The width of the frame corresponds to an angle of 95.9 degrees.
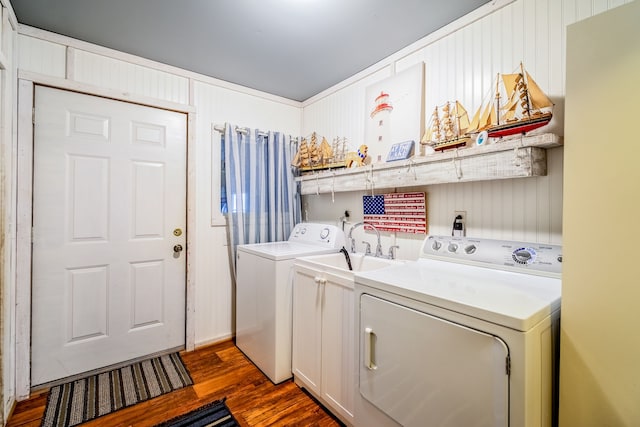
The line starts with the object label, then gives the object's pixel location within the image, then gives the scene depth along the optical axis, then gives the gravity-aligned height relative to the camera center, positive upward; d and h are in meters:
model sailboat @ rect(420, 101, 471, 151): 1.67 +0.53
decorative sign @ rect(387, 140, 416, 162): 1.96 +0.44
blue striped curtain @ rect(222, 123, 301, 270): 2.60 +0.26
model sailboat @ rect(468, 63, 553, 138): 1.33 +0.53
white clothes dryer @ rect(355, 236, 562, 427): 0.88 -0.44
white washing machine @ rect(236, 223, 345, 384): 2.04 -0.62
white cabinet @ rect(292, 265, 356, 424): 1.60 -0.75
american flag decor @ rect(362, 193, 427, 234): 1.97 +0.02
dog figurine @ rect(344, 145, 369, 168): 2.32 +0.47
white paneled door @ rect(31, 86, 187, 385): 1.97 -0.15
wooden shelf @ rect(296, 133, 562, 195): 1.34 +0.28
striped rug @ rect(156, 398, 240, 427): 1.66 -1.21
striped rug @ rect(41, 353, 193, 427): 1.74 -1.20
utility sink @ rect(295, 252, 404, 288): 1.68 -0.33
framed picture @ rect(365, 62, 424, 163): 1.98 +0.77
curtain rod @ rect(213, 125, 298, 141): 2.62 +0.78
